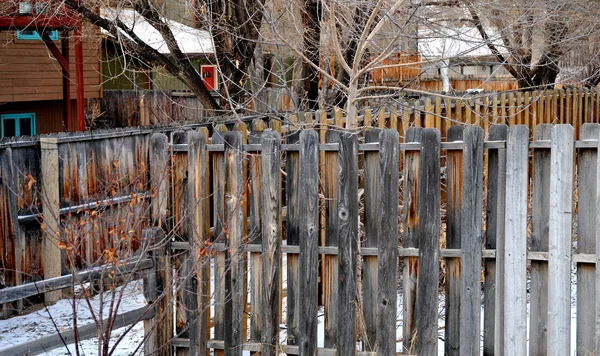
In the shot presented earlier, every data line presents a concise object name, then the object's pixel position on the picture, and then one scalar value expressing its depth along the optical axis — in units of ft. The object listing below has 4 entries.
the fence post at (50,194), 23.81
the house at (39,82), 56.95
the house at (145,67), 44.70
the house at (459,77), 67.43
